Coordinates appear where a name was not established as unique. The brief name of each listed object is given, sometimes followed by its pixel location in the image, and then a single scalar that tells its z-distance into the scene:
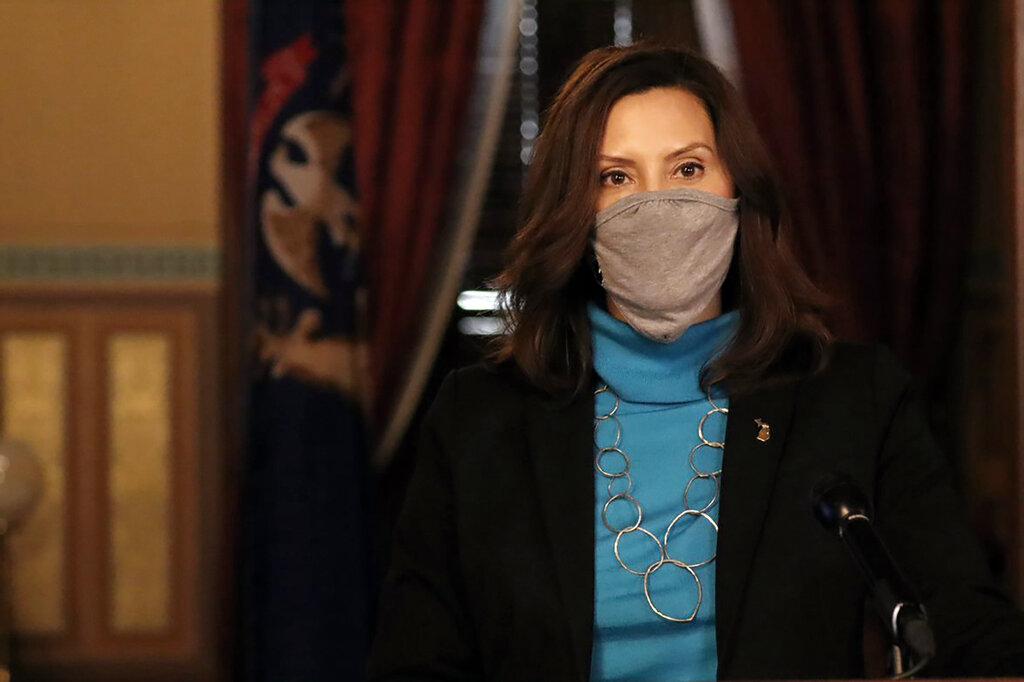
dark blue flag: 7.08
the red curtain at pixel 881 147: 7.46
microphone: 2.13
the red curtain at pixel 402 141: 7.48
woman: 3.13
